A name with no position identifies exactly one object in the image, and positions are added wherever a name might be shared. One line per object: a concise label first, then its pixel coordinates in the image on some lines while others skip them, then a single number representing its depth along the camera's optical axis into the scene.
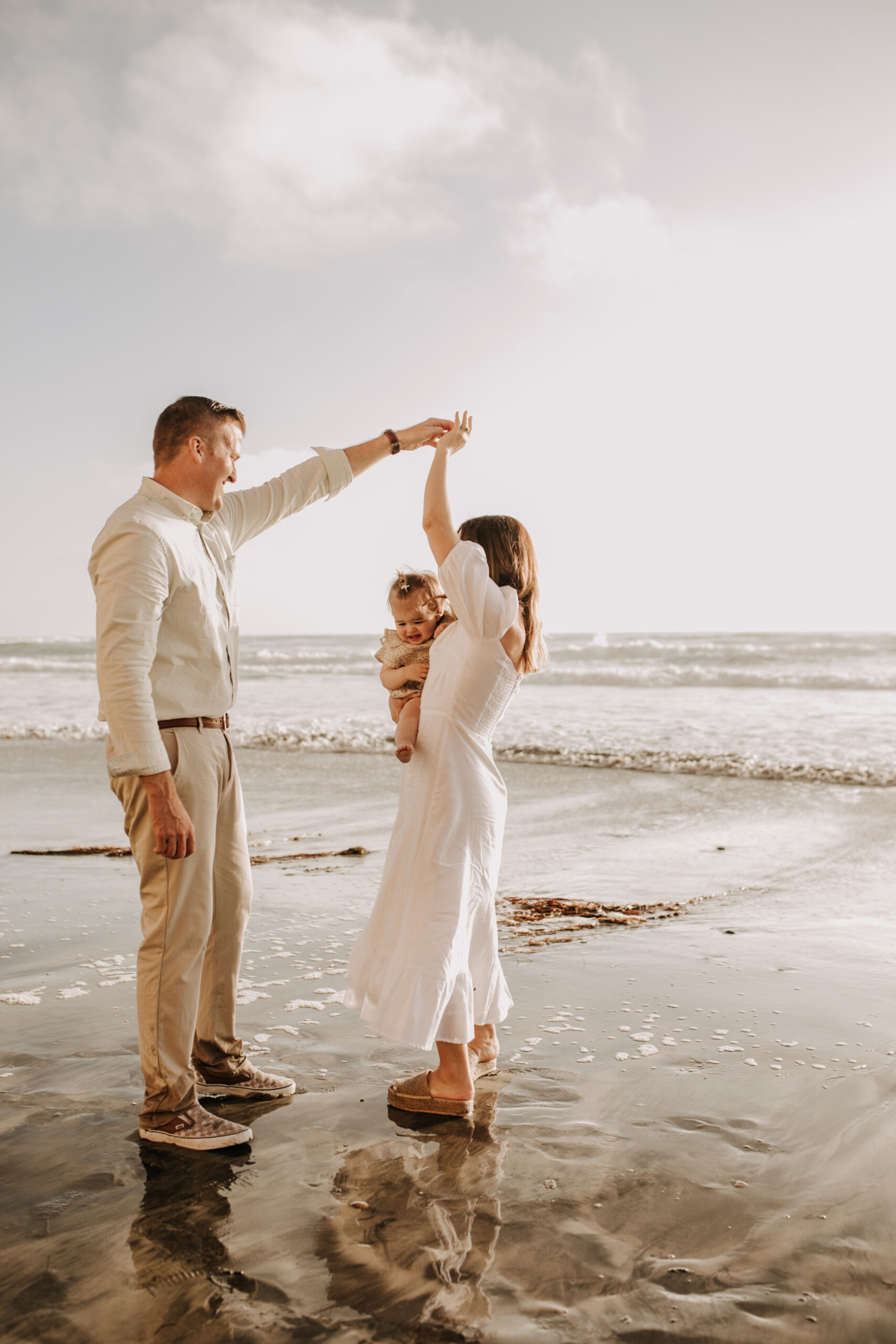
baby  3.12
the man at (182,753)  2.50
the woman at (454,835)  2.70
